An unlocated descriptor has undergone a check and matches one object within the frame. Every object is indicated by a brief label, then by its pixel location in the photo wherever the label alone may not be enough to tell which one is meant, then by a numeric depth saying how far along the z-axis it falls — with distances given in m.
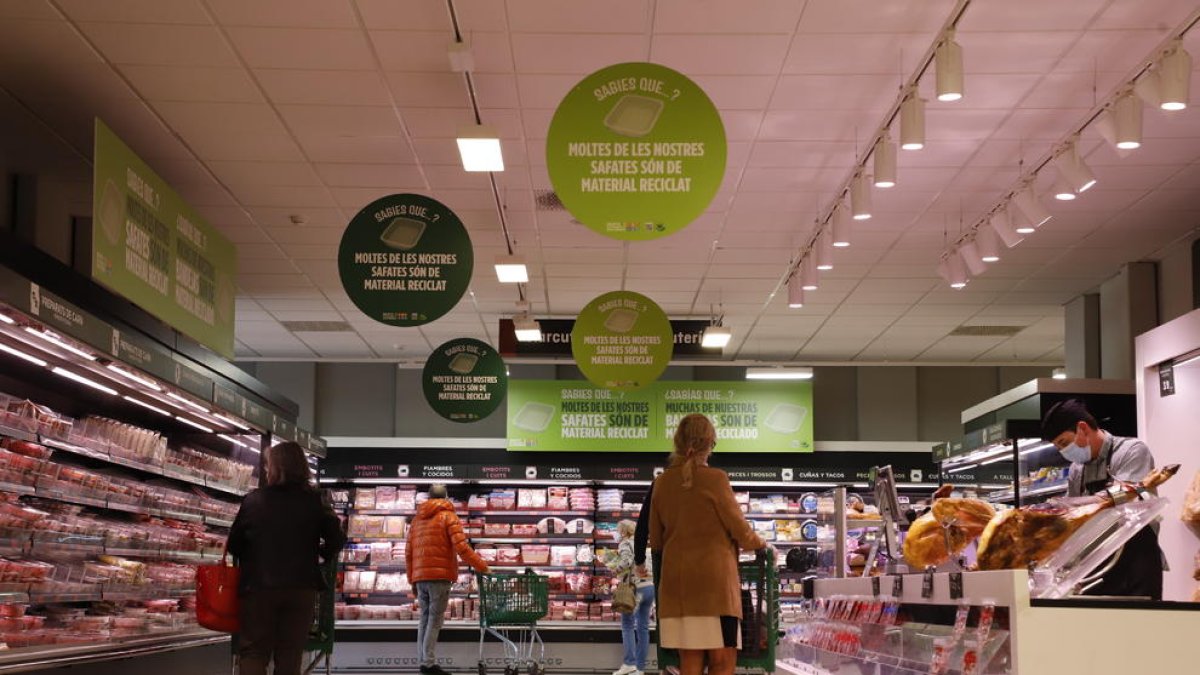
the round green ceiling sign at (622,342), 10.51
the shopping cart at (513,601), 11.66
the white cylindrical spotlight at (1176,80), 6.44
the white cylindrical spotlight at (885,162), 7.79
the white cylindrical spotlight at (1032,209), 8.63
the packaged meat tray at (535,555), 15.27
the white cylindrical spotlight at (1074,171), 7.75
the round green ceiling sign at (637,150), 5.78
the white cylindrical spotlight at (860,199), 8.63
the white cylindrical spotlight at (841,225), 9.38
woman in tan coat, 5.80
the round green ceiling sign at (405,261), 7.99
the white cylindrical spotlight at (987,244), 9.92
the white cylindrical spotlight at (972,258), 10.11
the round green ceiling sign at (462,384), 12.03
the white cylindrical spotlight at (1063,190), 7.99
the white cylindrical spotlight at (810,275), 10.74
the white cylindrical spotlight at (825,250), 10.20
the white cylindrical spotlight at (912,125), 7.01
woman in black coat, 6.91
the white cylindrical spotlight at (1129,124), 6.97
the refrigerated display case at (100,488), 6.84
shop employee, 5.18
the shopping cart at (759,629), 6.49
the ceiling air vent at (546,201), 9.73
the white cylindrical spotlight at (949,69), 6.20
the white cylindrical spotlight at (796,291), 11.39
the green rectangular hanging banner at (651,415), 15.48
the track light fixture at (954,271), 10.45
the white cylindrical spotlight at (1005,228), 9.22
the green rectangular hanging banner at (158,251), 7.30
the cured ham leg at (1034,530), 3.39
